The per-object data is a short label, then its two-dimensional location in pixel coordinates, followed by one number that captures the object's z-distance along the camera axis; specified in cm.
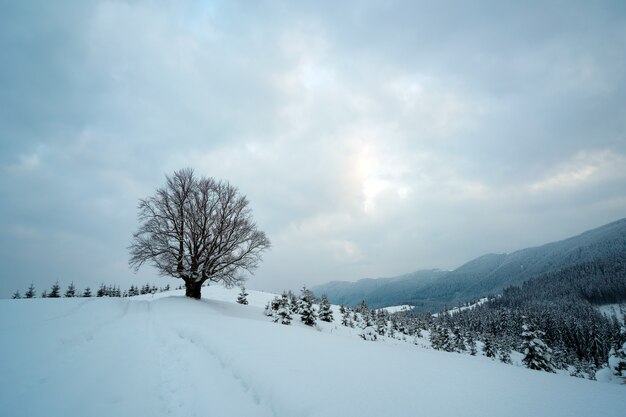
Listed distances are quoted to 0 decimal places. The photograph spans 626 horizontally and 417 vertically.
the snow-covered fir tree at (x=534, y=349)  2741
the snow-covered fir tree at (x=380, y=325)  5387
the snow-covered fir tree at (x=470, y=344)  6190
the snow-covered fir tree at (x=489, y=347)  5941
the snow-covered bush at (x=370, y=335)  3180
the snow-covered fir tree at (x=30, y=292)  5241
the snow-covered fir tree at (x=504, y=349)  5346
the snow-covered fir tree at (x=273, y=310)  2359
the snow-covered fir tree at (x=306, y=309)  2920
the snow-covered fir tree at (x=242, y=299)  3978
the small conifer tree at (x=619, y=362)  1575
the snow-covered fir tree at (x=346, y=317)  5104
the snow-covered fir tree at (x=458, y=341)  5968
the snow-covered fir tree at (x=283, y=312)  2432
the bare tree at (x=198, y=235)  1820
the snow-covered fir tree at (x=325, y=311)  4303
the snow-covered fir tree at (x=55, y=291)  5144
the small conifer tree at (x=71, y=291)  5637
